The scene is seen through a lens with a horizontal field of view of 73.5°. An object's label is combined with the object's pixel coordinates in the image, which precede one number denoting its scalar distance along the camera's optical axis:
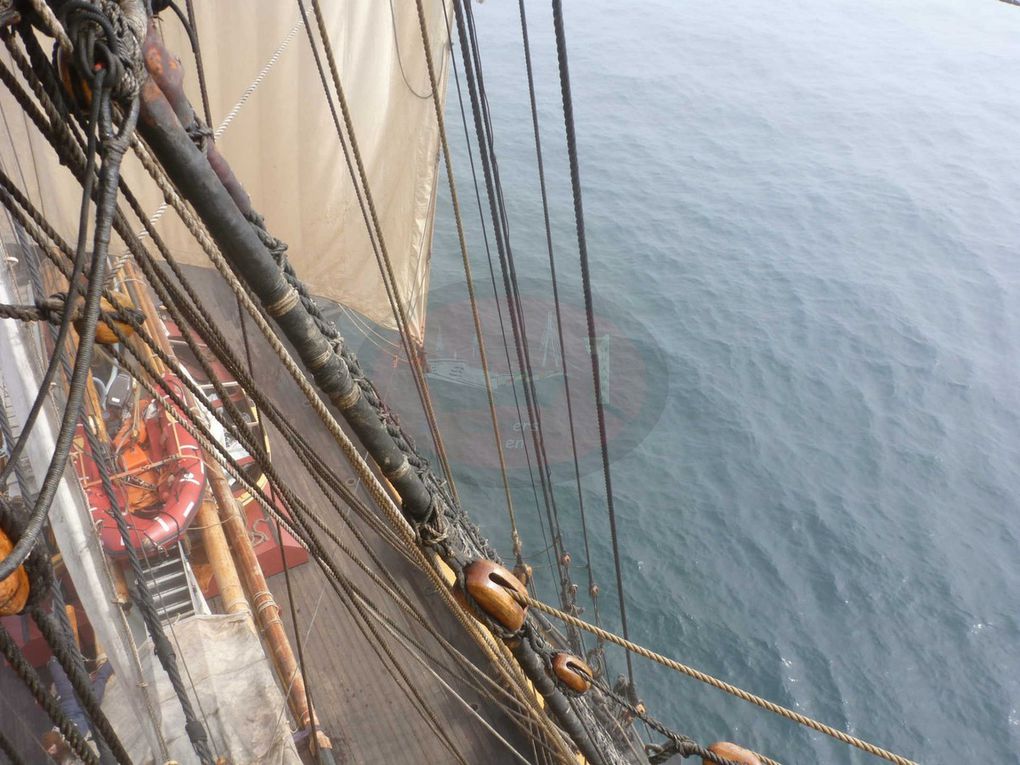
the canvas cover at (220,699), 4.72
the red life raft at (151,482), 6.97
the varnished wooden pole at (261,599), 6.00
